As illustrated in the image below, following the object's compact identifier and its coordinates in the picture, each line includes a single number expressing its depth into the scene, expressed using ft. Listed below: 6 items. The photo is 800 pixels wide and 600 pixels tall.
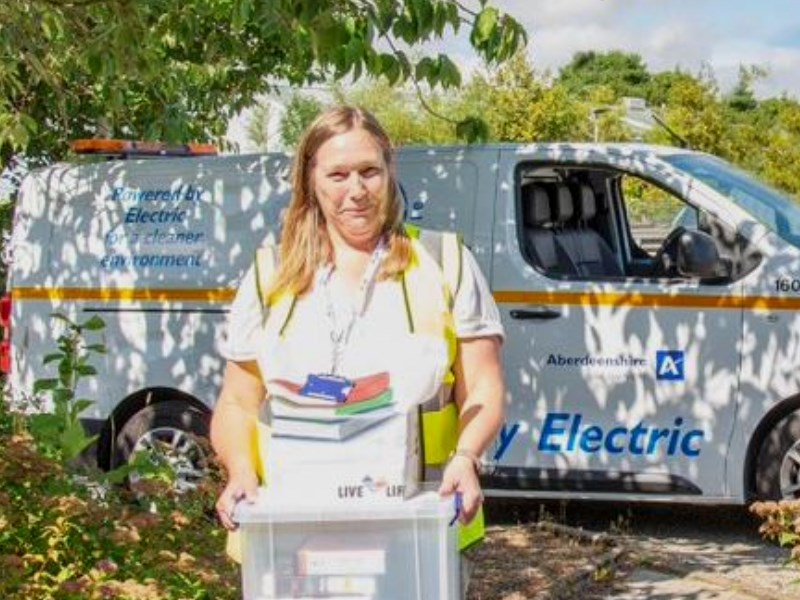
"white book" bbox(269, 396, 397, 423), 9.45
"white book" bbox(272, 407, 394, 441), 9.43
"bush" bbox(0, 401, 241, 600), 13.67
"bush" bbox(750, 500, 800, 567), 16.58
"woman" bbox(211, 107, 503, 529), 9.70
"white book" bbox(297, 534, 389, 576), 9.12
